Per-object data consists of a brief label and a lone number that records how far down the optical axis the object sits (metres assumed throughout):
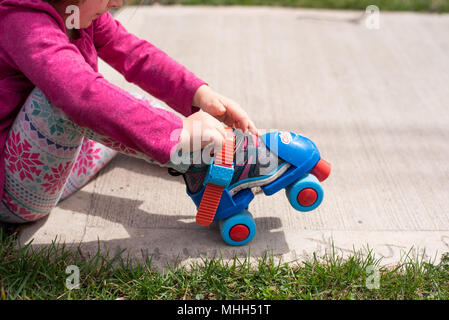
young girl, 1.27
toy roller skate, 1.52
